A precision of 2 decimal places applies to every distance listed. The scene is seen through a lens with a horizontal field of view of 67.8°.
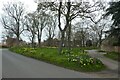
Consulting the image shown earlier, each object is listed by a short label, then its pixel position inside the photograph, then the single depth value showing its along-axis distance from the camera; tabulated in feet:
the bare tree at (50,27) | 100.24
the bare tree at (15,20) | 89.92
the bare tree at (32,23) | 90.12
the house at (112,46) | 43.18
